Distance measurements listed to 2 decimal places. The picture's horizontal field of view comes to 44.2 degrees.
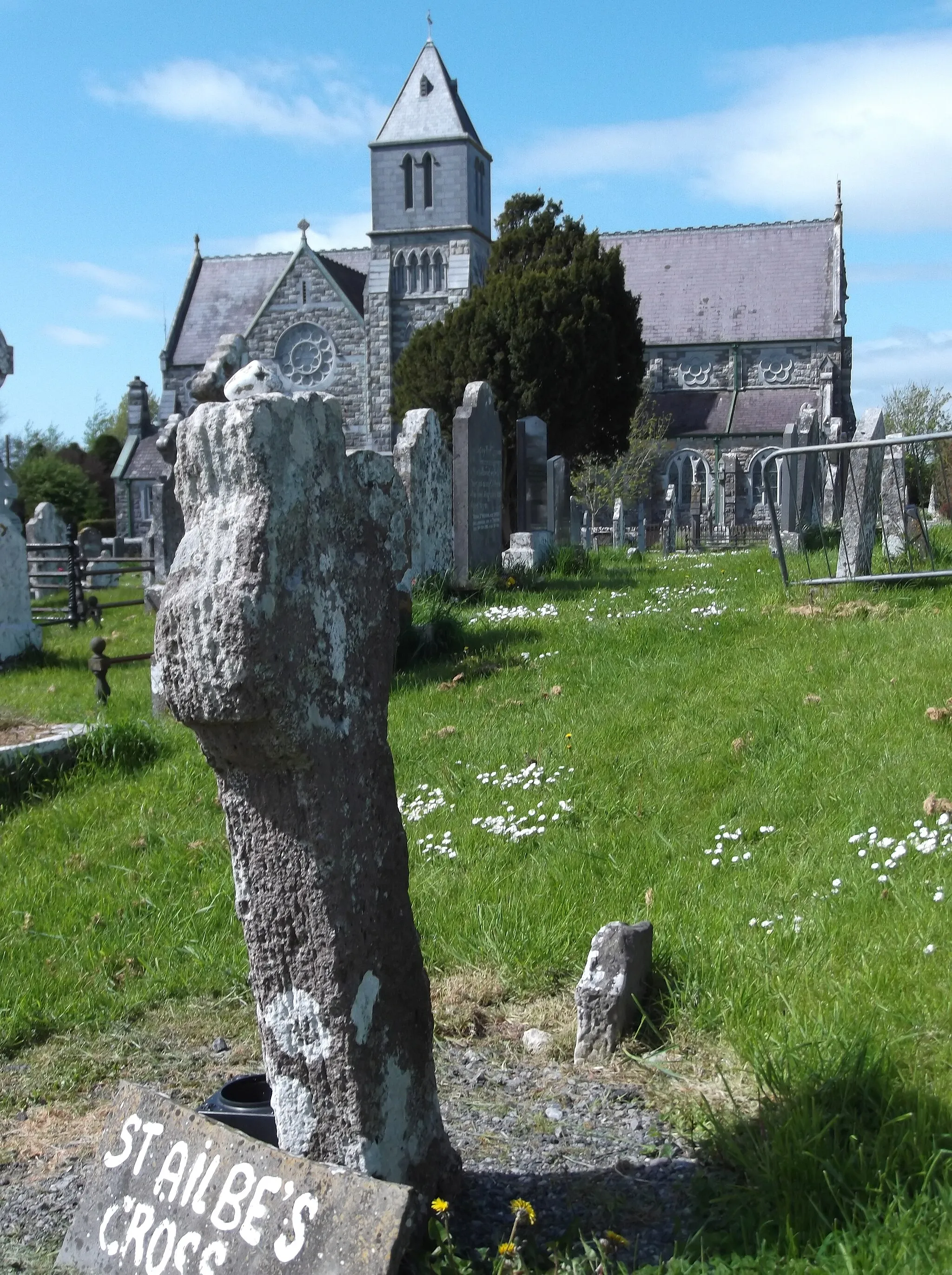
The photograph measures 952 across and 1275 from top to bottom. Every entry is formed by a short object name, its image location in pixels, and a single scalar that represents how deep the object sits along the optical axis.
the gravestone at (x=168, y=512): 10.11
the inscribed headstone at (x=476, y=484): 12.11
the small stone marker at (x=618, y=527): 26.94
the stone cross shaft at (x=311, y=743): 2.30
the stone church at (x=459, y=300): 39.62
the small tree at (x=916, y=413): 46.66
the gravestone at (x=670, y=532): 24.17
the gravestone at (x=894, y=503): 10.80
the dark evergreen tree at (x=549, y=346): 30.16
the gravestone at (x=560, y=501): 19.50
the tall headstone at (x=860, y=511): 9.51
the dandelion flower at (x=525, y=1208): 2.46
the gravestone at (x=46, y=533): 23.36
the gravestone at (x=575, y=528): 21.83
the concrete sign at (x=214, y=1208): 2.30
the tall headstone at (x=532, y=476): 15.40
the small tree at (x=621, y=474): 34.09
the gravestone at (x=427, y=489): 11.30
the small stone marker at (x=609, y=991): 3.42
